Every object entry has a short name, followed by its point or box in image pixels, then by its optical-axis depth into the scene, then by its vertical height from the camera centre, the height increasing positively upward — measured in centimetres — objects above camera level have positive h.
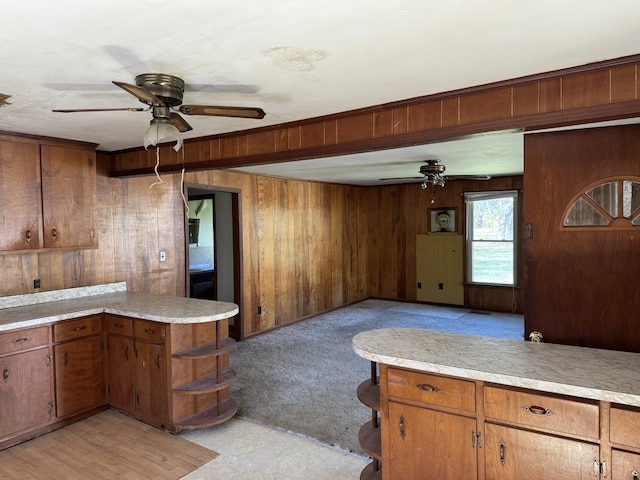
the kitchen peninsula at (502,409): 168 -80
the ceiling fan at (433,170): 488 +69
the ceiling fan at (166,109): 197 +59
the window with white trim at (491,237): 690 -15
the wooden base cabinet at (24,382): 288 -104
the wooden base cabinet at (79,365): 316 -101
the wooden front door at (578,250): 223 -13
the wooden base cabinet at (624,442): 163 -84
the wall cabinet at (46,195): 324 +33
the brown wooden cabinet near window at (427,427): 196 -96
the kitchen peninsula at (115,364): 296 -97
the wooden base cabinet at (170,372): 303 -105
